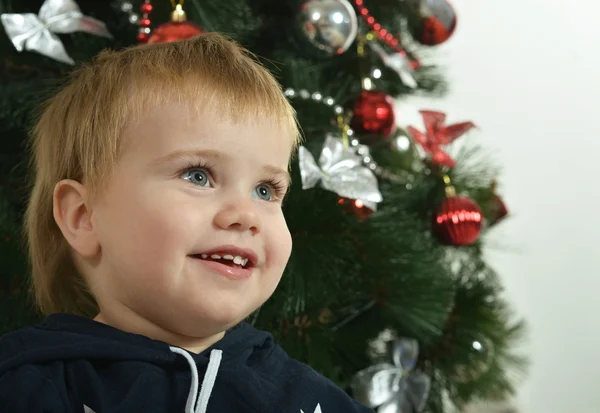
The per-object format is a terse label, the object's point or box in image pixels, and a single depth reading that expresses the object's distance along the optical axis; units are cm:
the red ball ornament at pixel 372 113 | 98
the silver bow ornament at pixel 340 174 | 85
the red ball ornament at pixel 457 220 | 100
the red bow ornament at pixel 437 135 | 107
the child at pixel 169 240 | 60
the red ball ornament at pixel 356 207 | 91
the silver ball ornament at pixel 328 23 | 90
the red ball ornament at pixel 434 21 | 105
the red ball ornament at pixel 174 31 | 79
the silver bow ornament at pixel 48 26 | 83
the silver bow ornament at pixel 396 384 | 95
